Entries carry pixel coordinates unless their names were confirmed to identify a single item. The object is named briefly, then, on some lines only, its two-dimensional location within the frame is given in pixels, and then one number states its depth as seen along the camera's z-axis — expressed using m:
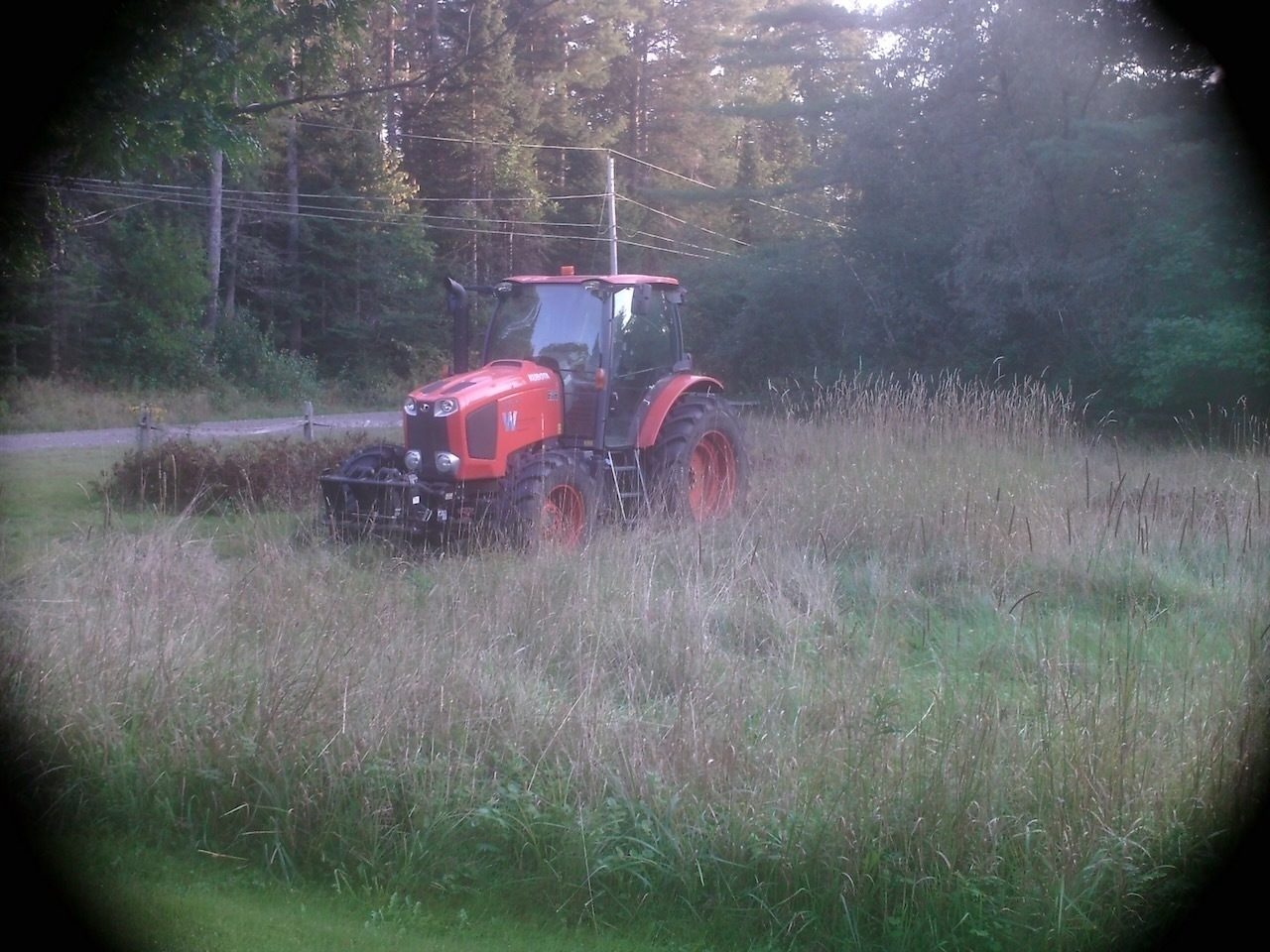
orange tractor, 9.16
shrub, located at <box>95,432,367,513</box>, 11.88
